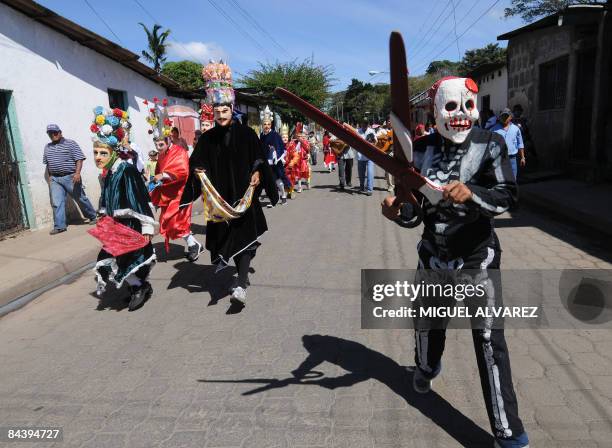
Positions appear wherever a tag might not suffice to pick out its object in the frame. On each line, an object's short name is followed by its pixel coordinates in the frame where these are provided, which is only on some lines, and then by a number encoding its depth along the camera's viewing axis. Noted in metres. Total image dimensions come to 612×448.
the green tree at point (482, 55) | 61.59
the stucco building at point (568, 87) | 9.73
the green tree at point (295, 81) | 32.75
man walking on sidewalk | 8.05
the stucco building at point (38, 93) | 7.95
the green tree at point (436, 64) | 91.16
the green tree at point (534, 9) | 31.84
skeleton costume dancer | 2.21
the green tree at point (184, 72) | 50.84
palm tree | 43.53
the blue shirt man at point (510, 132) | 8.72
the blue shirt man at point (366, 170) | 11.57
